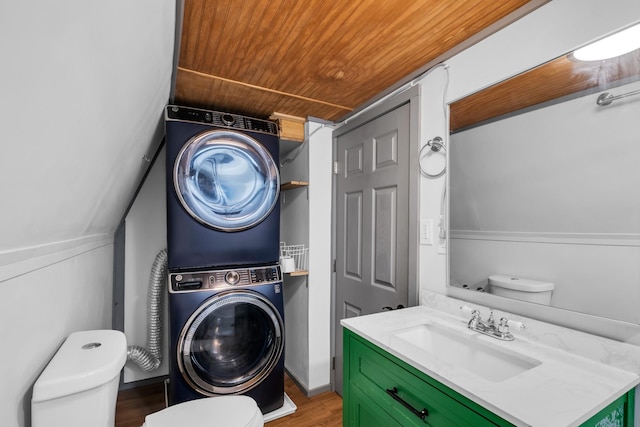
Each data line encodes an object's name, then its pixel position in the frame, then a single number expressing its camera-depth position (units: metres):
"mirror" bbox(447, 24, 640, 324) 1.03
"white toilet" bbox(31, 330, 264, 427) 0.91
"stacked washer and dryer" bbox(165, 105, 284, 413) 1.84
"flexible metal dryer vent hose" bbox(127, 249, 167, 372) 2.32
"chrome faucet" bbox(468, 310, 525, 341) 1.25
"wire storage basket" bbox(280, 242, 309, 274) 2.29
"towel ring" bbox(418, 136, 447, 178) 1.63
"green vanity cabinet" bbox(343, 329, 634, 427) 0.90
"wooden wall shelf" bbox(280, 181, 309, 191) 2.37
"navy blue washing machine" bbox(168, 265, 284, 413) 1.80
